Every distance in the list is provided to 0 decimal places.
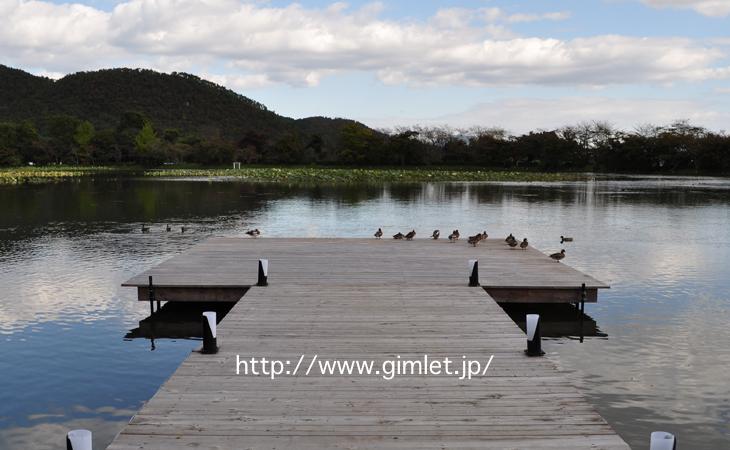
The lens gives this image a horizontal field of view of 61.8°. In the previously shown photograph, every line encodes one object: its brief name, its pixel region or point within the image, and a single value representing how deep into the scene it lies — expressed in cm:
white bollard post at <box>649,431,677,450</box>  443
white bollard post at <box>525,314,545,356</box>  723
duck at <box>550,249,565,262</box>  1514
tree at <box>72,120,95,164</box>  10081
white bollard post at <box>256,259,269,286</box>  1152
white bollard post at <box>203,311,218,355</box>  734
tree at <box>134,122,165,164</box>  10369
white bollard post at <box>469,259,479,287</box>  1152
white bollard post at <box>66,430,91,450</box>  434
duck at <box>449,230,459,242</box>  1798
